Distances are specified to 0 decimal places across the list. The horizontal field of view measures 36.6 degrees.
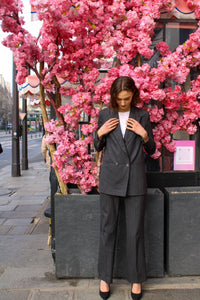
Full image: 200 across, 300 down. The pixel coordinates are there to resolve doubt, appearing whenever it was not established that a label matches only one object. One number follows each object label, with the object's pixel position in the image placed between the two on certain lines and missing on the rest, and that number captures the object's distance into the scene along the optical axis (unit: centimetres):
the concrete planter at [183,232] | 286
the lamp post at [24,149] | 1146
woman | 246
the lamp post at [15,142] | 970
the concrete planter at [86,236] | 284
